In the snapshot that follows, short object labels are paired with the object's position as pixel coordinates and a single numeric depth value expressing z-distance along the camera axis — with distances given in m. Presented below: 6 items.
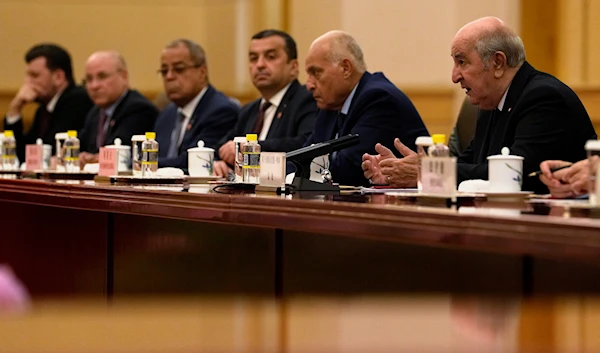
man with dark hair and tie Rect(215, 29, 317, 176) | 10.44
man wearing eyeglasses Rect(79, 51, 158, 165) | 12.80
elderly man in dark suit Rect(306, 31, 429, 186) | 8.52
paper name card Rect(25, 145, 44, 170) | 10.00
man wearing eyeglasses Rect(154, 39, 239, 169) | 11.72
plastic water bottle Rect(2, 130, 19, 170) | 10.71
